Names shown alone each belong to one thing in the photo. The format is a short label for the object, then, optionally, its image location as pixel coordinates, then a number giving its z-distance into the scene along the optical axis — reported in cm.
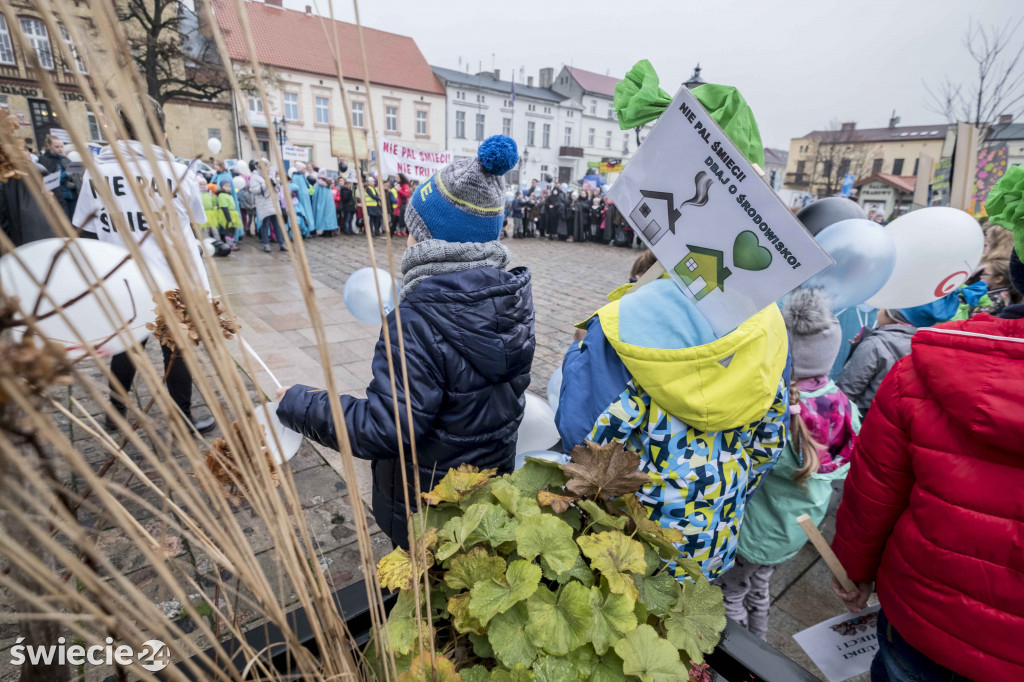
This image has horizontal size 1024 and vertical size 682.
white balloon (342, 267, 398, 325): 265
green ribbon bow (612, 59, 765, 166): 145
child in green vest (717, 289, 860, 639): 183
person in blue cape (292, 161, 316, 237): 1155
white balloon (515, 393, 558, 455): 247
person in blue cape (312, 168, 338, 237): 1233
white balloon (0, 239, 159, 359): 119
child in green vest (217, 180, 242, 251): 999
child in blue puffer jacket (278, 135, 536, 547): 141
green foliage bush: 85
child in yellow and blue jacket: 129
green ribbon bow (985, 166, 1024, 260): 133
